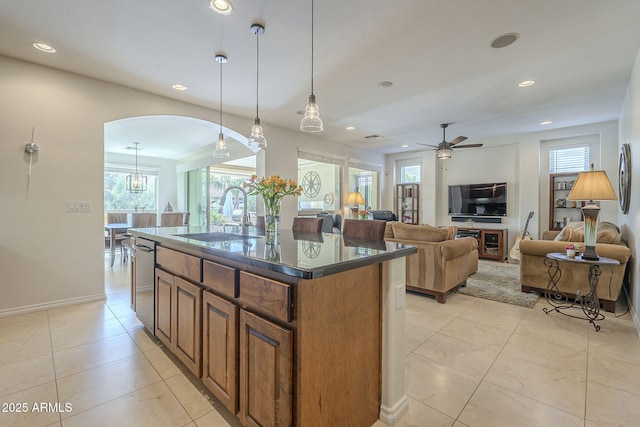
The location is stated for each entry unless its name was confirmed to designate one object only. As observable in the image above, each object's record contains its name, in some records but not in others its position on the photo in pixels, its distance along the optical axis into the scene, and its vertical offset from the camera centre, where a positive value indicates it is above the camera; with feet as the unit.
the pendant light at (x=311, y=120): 7.50 +2.45
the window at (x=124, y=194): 24.91 +1.41
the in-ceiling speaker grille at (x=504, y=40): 8.37 +5.18
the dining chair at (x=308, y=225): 9.43 -0.51
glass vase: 7.67 -0.17
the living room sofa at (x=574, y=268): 9.93 -2.16
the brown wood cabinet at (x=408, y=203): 25.26 +0.68
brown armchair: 11.00 -1.96
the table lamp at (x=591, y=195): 9.07 +0.52
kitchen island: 3.68 -1.82
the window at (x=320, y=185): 23.47 +2.30
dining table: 17.40 -1.44
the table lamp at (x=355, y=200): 22.41 +0.81
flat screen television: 20.71 +0.87
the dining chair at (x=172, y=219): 16.37 -0.58
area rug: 11.34 -3.49
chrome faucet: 9.24 +0.02
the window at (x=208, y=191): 24.66 +1.70
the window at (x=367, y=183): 26.40 +2.52
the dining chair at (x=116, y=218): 22.21 -0.70
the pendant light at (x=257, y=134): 9.25 +2.59
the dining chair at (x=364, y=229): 7.16 -0.50
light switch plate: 10.91 +0.11
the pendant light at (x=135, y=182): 24.62 +2.37
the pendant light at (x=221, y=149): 10.53 +2.25
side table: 9.19 -3.05
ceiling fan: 16.96 +3.67
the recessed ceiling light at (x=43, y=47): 8.95 +5.20
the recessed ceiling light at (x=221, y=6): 7.01 +5.14
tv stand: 19.53 -2.19
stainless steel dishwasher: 7.47 -1.96
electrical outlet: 5.00 -1.53
